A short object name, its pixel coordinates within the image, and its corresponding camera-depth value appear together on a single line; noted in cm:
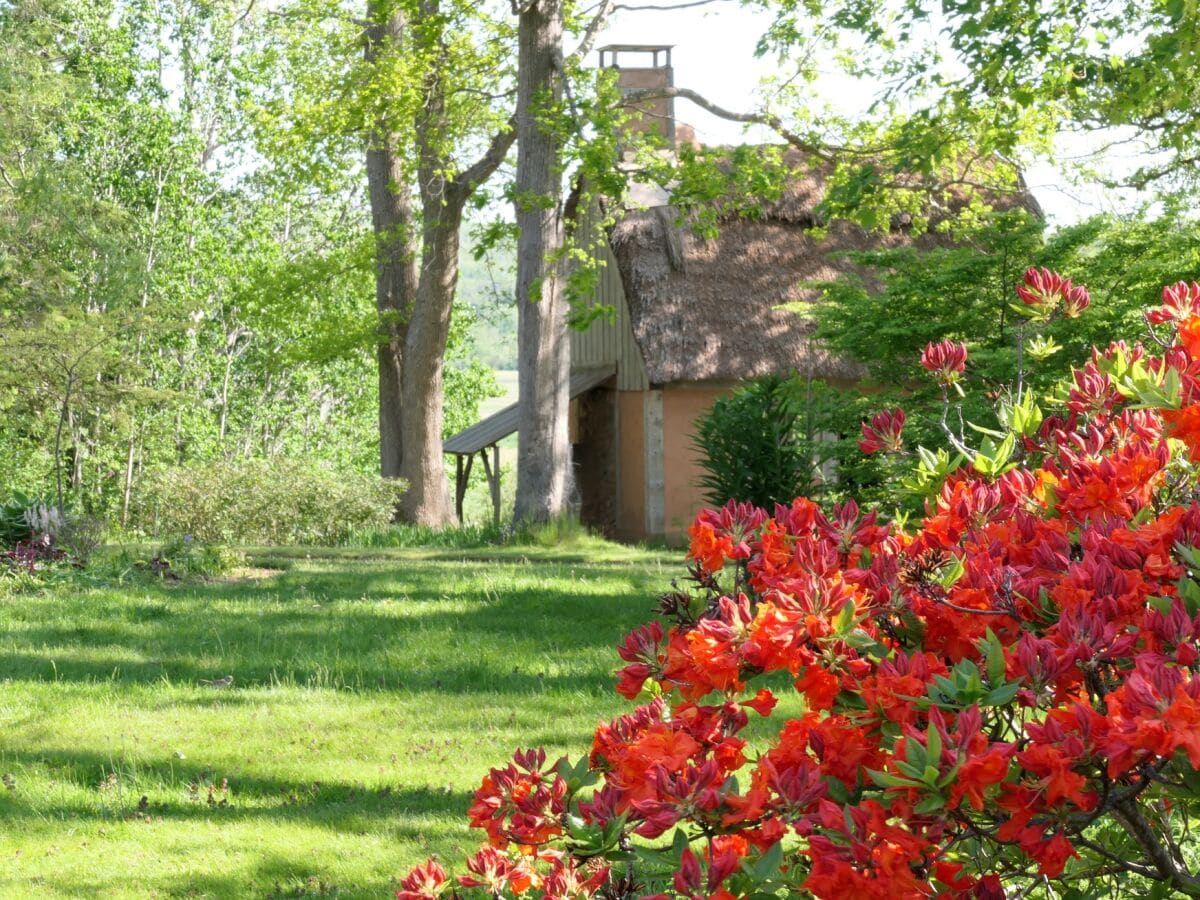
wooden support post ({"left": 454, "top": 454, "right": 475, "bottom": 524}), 2411
